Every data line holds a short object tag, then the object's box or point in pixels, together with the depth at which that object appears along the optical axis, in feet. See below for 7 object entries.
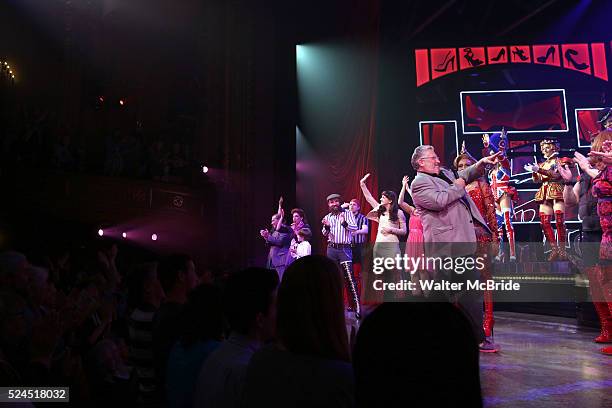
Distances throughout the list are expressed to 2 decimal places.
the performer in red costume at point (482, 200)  16.08
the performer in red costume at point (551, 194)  25.44
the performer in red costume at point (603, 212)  14.62
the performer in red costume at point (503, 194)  29.25
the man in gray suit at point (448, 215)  12.64
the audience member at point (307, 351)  3.76
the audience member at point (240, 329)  5.49
